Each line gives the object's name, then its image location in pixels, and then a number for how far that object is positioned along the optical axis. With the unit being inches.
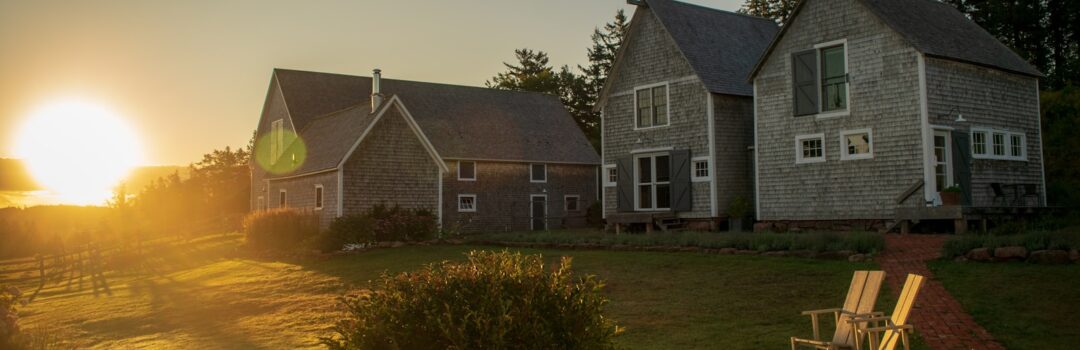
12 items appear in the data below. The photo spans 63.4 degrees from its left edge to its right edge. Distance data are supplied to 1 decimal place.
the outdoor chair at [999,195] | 925.8
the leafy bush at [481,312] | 281.0
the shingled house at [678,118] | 1080.8
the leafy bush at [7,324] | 397.1
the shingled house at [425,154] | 1296.8
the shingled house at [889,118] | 887.1
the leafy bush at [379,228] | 1109.1
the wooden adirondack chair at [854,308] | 345.7
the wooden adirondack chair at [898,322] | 322.7
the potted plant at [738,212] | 1051.3
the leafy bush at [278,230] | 1205.1
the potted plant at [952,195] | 829.8
